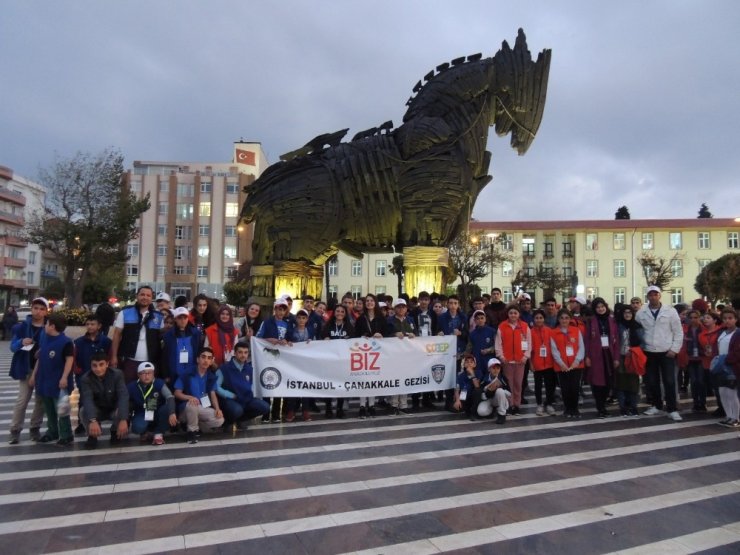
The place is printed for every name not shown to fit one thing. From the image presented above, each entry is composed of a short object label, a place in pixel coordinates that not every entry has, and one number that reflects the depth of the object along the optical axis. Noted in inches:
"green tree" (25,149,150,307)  929.5
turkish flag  2417.6
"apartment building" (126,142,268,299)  2182.6
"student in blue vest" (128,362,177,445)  235.0
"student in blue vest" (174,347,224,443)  237.5
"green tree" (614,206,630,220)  2284.6
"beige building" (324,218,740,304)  1875.0
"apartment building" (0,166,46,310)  2034.9
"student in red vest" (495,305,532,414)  297.6
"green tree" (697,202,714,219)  2448.3
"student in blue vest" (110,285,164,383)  247.8
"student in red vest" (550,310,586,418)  294.5
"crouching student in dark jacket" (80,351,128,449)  227.8
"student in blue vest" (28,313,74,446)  230.1
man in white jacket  290.7
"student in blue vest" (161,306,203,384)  245.9
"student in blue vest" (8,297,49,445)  233.9
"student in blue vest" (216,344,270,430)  252.4
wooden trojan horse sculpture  416.5
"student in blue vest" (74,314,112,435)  246.4
